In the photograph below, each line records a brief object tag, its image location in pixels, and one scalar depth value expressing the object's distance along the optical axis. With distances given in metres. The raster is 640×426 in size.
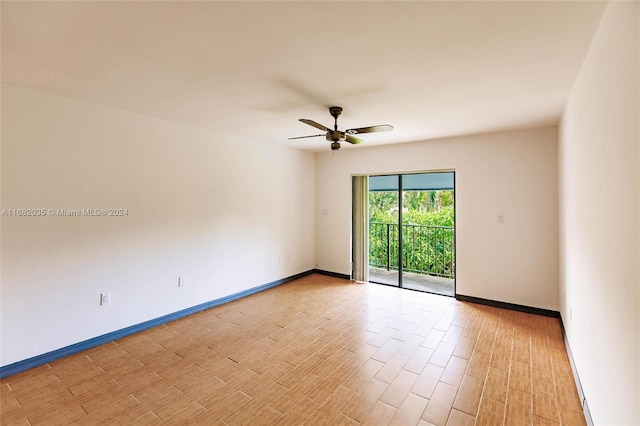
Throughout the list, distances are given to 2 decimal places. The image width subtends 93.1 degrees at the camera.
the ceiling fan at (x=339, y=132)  3.02
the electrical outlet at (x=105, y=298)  3.14
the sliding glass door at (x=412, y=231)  5.15
